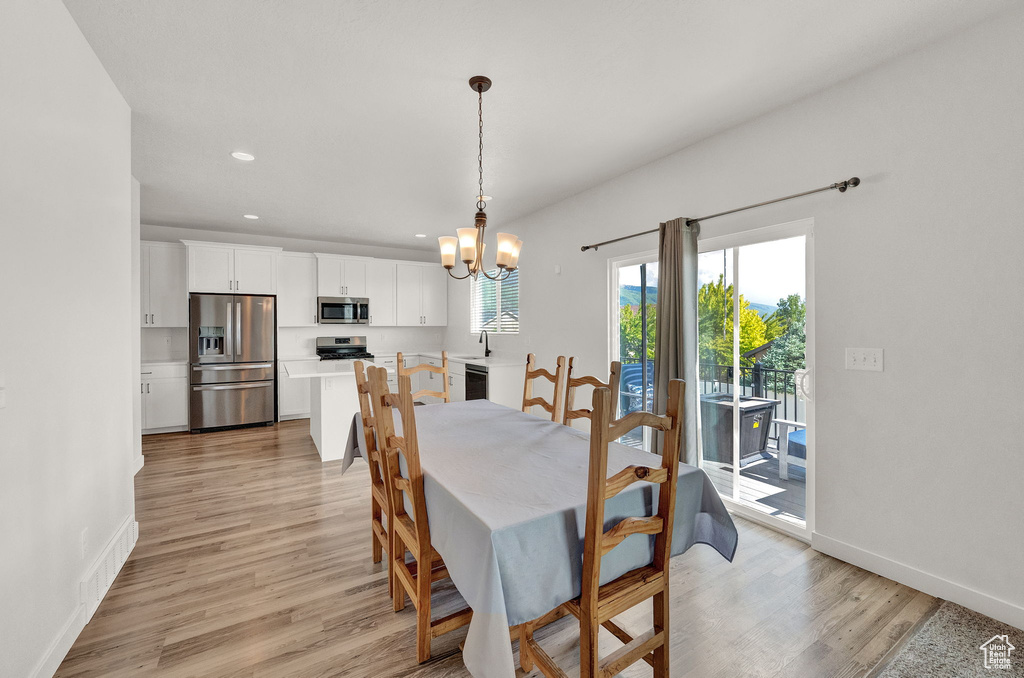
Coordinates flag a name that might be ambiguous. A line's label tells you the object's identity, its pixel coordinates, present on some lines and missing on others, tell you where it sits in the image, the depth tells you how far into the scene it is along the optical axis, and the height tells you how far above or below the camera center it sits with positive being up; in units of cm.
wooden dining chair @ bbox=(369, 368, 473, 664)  162 -74
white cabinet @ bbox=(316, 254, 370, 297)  639 +85
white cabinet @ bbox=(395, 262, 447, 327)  702 +64
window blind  553 +39
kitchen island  431 -71
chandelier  251 +51
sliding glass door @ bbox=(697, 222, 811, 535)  278 -24
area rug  167 -126
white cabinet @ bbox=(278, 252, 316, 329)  620 +64
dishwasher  488 -54
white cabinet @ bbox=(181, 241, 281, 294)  550 +85
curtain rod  235 +80
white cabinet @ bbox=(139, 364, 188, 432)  530 -76
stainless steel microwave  641 +35
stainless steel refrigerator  546 -34
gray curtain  310 +14
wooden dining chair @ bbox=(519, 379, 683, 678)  128 -71
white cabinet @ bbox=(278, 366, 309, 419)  614 -88
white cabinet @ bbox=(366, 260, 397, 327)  677 +65
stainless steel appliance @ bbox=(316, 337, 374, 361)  659 -22
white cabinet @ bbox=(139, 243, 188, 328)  538 +60
